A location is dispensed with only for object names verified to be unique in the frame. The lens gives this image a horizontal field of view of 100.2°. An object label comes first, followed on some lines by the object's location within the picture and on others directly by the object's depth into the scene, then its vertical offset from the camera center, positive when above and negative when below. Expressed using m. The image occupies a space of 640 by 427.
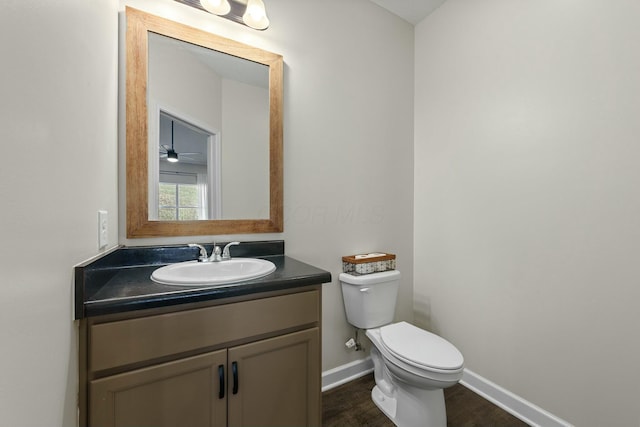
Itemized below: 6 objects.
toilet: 1.28 -0.72
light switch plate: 0.96 -0.07
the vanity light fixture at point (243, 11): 1.36 +1.05
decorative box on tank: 1.77 -0.35
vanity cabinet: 0.80 -0.52
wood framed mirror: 1.24 +0.38
